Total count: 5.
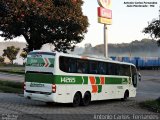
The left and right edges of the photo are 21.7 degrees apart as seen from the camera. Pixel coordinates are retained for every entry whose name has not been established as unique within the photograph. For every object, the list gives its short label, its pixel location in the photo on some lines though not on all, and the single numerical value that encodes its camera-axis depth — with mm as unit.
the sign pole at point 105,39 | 35719
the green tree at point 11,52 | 100631
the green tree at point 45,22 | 26781
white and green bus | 19781
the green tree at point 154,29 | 23389
